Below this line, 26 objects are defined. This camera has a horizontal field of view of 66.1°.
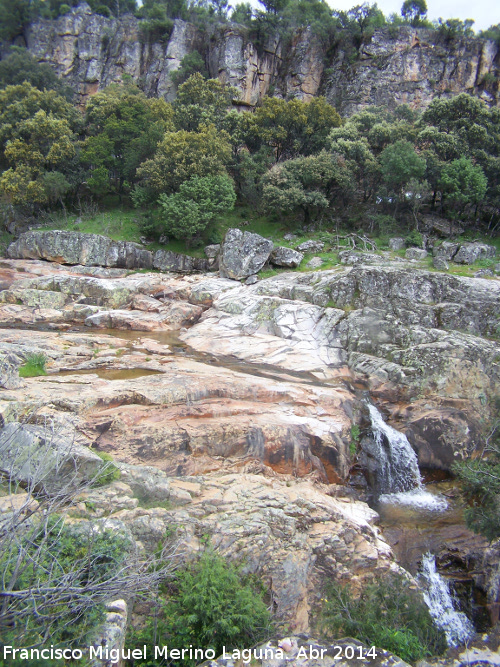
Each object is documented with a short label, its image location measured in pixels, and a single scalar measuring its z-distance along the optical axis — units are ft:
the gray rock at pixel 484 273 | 67.51
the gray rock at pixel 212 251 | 87.92
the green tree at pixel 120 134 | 98.73
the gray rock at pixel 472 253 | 75.77
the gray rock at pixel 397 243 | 82.64
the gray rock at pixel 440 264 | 71.00
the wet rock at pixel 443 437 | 43.52
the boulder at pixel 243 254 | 80.07
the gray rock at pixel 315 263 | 78.86
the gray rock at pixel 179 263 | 88.43
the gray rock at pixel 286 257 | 80.53
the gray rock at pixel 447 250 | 77.41
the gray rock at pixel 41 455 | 23.39
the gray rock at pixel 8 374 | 35.50
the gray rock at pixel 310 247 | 84.45
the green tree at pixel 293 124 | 102.47
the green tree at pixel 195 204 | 84.33
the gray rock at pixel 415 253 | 76.95
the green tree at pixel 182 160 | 87.81
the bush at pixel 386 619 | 22.86
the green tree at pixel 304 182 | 87.92
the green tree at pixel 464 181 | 81.92
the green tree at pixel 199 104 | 99.25
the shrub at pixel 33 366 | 42.01
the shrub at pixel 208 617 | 20.63
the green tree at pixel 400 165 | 83.51
